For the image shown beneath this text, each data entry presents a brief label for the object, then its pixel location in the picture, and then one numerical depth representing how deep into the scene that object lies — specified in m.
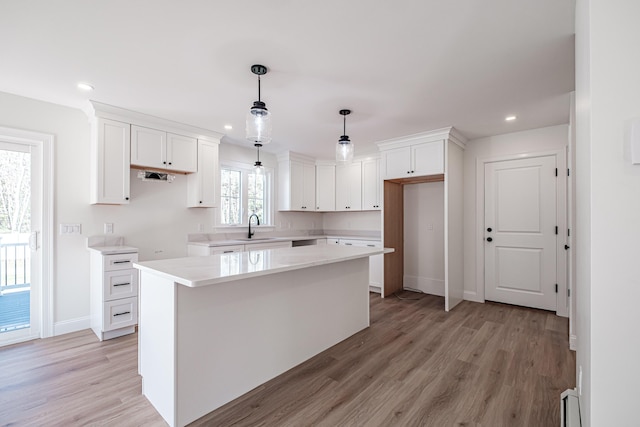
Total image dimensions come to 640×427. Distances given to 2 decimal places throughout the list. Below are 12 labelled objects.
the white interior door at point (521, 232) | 3.84
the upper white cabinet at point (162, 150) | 3.41
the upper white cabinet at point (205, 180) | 4.01
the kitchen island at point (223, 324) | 1.73
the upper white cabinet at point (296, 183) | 5.31
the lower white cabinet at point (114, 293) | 2.97
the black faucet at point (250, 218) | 5.00
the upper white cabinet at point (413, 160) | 3.96
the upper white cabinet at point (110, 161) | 3.15
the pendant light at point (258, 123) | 2.23
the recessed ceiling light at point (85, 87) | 2.65
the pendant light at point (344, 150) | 2.94
